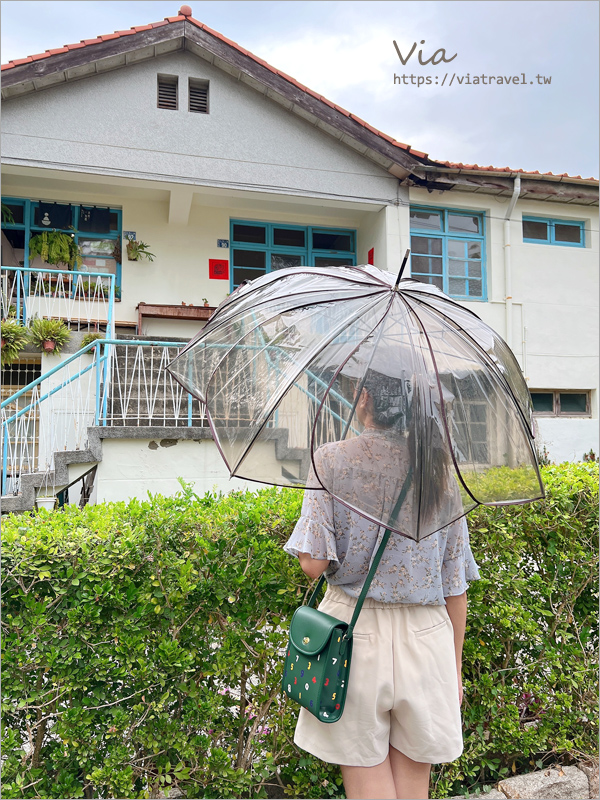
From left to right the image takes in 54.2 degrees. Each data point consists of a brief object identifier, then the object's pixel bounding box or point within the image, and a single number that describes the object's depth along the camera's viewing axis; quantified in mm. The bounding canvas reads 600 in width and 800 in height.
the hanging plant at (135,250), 11102
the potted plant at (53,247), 10594
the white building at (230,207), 9555
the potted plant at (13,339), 8273
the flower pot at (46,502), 6586
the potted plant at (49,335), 8219
